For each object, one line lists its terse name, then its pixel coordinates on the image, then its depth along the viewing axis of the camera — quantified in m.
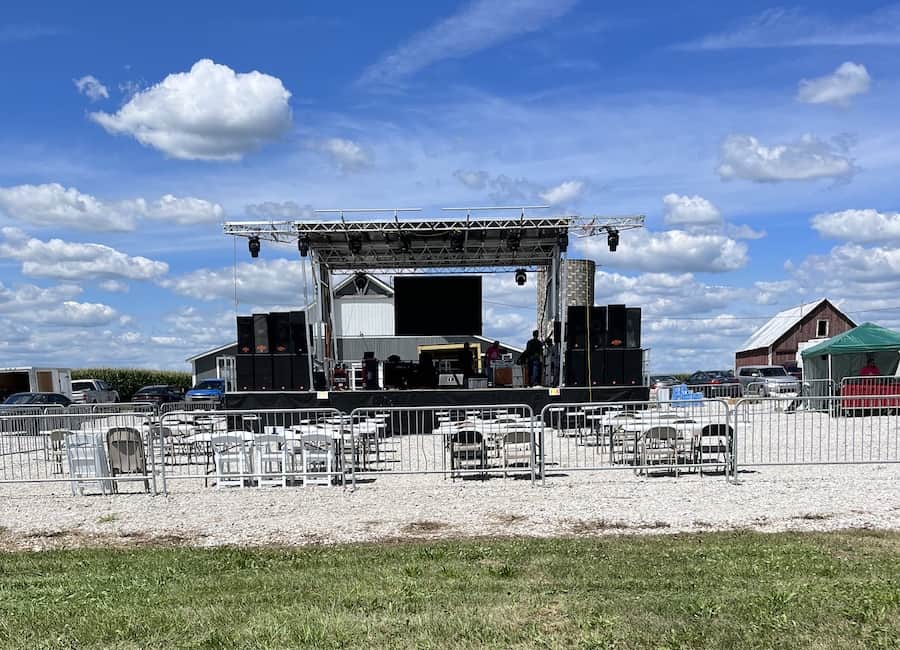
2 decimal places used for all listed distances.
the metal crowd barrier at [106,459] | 10.25
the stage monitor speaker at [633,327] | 18.88
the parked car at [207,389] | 35.38
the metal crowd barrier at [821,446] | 11.68
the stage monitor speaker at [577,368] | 18.73
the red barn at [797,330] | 53.19
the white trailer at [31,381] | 33.09
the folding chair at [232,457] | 10.62
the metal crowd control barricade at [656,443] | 10.70
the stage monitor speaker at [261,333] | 19.00
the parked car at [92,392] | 32.25
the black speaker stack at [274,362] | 18.84
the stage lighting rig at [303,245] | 19.47
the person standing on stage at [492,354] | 22.64
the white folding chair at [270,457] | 10.44
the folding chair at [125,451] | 10.65
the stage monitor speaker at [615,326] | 18.86
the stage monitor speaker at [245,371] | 18.83
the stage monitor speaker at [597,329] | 18.81
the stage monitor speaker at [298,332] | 18.88
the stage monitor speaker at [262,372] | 18.86
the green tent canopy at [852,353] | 23.36
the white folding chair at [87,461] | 10.32
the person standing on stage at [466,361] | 22.45
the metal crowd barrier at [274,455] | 10.03
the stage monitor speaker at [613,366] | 18.81
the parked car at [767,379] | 25.05
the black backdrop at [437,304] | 22.69
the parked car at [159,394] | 33.12
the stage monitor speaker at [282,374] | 18.89
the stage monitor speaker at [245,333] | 19.00
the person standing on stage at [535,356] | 20.47
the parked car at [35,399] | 26.91
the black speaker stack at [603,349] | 18.75
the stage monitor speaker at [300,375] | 18.86
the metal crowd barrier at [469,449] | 10.44
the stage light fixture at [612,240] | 18.64
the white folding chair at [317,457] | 10.09
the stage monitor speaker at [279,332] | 18.94
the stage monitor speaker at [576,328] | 18.73
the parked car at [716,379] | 24.67
